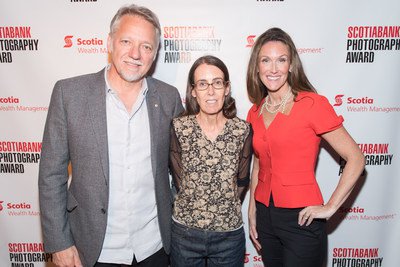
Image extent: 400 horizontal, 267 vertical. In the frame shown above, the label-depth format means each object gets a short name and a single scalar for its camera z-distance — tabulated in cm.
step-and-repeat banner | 251
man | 175
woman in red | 190
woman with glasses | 192
